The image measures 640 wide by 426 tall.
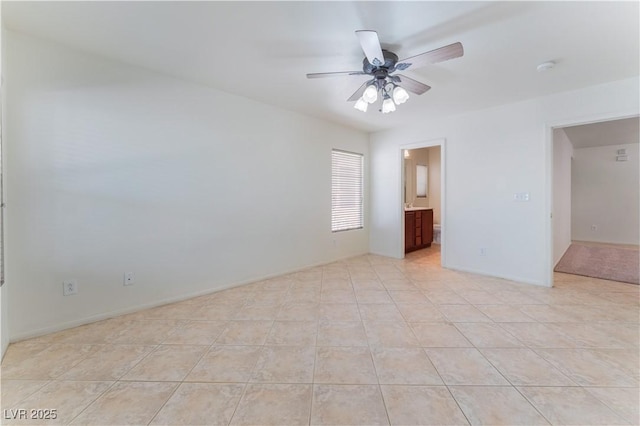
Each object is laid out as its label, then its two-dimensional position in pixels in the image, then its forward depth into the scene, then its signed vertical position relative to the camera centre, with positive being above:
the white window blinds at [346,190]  4.75 +0.39
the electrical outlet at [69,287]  2.30 -0.70
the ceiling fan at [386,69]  1.80 +1.16
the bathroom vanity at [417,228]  5.33 -0.39
